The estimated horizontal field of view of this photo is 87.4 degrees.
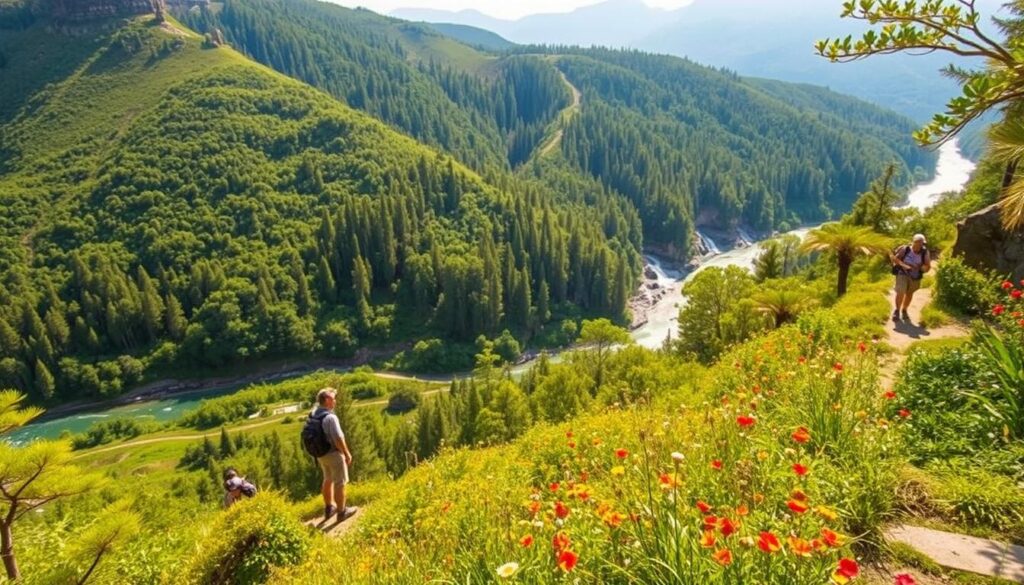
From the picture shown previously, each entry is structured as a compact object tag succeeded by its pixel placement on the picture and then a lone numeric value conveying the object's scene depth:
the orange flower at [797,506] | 3.22
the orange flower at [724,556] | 3.04
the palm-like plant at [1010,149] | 5.15
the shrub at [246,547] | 8.55
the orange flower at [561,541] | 3.66
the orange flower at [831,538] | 3.11
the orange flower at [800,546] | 2.93
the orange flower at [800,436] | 4.28
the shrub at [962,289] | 13.90
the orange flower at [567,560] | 3.22
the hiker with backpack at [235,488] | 12.30
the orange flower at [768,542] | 2.89
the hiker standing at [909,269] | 14.51
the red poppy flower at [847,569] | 2.73
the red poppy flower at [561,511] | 4.16
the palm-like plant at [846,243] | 18.77
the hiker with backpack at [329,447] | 10.96
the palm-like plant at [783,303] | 18.61
